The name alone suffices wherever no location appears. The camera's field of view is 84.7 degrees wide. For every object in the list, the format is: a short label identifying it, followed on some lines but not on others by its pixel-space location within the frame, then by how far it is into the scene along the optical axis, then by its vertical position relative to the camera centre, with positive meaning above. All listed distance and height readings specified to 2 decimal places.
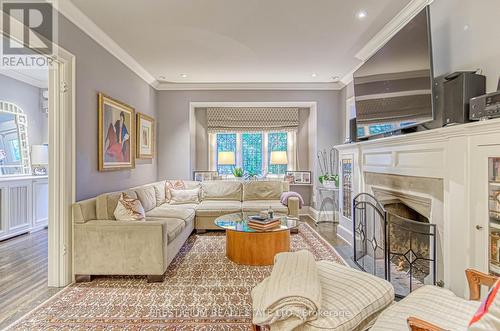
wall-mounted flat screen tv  2.23 +0.80
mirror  4.61 +0.44
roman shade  6.09 +1.02
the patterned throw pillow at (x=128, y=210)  2.92 -0.49
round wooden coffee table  3.16 -0.92
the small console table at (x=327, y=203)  5.41 -0.77
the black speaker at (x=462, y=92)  1.94 +0.51
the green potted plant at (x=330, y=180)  5.21 -0.29
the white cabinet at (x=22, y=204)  4.10 -0.62
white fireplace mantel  1.72 -0.10
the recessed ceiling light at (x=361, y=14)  2.83 +1.58
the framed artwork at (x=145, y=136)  4.64 +0.53
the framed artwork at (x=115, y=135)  3.42 +0.43
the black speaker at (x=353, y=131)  3.91 +0.48
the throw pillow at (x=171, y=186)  4.91 -0.38
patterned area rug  2.03 -1.16
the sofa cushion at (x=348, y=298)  1.36 -0.75
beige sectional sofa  2.72 -0.78
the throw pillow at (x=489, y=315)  0.86 -0.49
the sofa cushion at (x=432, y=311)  1.28 -0.73
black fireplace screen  2.45 -0.87
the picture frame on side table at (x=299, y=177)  5.98 -0.27
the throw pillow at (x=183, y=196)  4.80 -0.55
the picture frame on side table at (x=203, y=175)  5.95 -0.22
